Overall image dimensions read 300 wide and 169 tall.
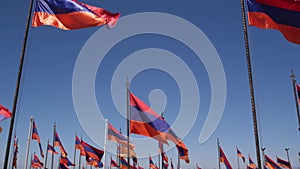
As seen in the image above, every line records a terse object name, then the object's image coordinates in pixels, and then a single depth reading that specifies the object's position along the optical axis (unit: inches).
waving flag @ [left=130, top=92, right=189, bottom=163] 721.6
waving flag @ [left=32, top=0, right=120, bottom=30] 410.0
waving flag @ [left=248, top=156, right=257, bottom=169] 1635.6
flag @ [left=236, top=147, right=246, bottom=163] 1619.1
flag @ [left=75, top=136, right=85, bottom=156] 1341.0
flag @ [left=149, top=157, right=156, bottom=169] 1732.3
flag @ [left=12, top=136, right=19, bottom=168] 1085.5
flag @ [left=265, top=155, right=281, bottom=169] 1311.5
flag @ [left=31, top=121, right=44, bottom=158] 996.3
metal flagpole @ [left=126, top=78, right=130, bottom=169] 786.5
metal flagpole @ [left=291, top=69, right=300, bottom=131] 732.0
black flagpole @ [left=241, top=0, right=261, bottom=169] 337.1
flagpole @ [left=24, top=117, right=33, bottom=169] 711.7
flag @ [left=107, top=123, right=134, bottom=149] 877.8
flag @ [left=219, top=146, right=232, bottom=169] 1280.3
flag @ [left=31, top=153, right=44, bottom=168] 1578.5
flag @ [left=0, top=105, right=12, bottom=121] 479.2
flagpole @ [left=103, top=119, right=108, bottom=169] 753.4
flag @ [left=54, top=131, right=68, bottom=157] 1209.5
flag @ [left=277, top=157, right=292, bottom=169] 1337.1
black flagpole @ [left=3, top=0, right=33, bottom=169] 370.9
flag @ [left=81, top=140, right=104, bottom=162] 940.6
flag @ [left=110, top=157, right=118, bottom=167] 1723.7
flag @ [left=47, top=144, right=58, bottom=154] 1374.3
